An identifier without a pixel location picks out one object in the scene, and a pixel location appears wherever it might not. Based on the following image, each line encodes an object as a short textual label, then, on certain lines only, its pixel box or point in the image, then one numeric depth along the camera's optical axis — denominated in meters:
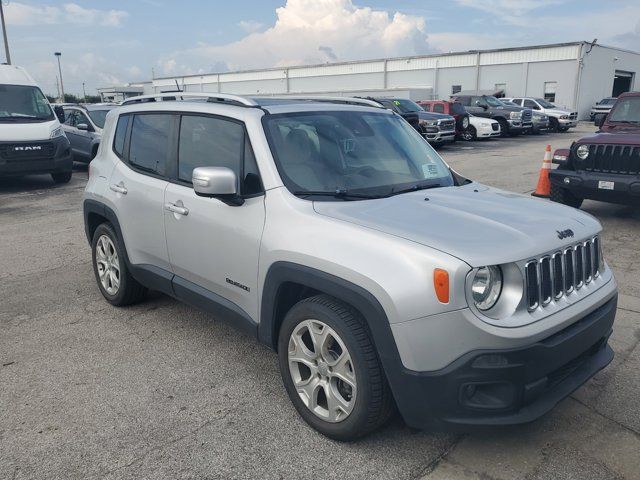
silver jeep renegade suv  2.53
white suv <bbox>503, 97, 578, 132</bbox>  29.05
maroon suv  7.25
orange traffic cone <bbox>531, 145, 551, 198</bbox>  9.59
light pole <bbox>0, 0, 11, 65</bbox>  27.92
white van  11.23
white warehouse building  40.97
